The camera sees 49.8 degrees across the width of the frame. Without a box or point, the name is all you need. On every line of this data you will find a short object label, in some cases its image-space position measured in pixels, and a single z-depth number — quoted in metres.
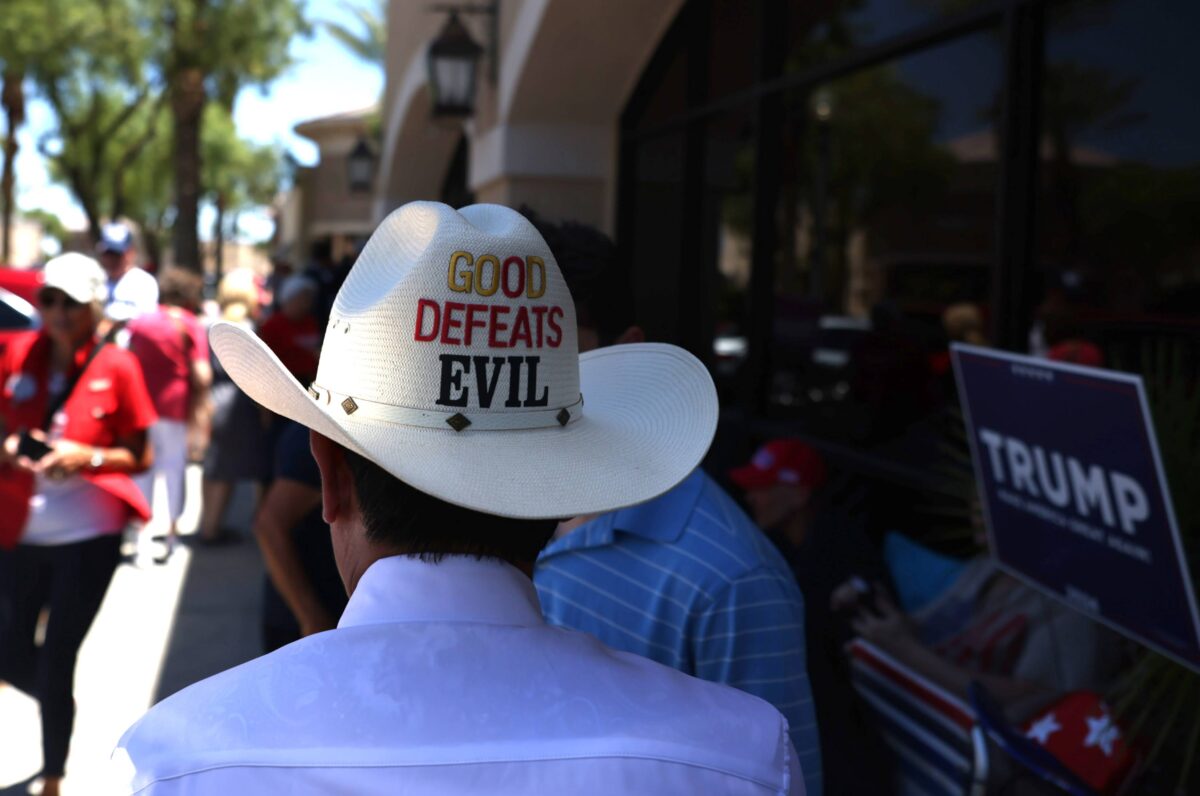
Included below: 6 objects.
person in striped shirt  2.05
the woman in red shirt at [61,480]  4.25
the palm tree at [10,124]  33.57
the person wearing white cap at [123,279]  6.86
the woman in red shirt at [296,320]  7.60
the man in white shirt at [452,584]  1.14
